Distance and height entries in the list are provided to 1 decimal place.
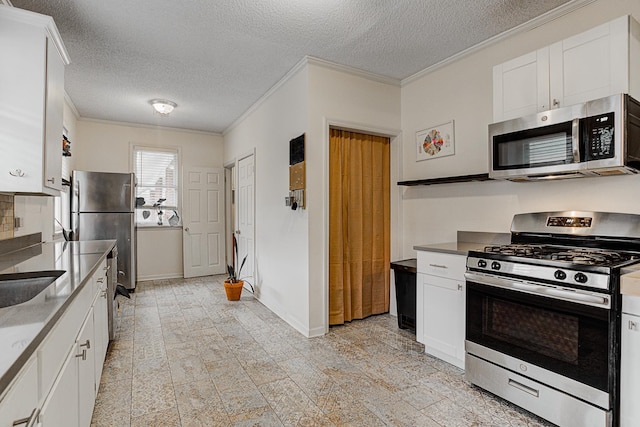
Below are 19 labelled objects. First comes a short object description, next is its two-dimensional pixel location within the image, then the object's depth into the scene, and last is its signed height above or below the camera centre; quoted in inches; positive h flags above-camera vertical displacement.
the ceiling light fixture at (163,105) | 178.1 +56.9
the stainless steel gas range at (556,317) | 66.6 -23.1
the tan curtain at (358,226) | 141.3 -5.3
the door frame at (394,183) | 144.8 +13.4
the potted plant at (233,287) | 175.9 -37.7
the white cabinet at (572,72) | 76.7 +35.1
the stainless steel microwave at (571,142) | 75.0 +17.2
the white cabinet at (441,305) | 100.1 -28.5
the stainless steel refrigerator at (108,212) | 189.6 +1.3
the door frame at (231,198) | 218.4 +10.8
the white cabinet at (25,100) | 78.0 +26.7
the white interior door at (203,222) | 236.5 -5.7
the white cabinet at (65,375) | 31.7 -20.5
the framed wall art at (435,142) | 130.7 +28.2
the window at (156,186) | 228.2 +19.2
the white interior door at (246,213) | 190.4 +0.4
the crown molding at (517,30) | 95.1 +57.4
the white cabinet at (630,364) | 63.3 -28.4
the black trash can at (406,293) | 130.3 -31.0
